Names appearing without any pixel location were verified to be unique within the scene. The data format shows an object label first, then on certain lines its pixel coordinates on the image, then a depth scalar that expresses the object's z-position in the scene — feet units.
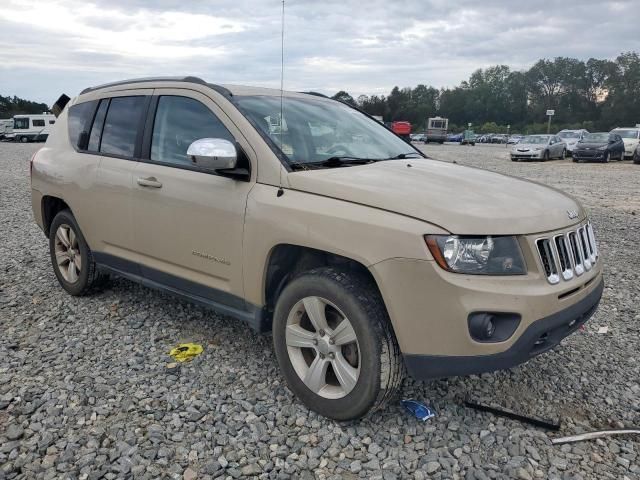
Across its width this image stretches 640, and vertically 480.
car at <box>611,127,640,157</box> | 82.94
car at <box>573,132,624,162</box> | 78.23
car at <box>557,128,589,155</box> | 92.11
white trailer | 134.51
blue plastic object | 9.50
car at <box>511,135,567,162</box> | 83.46
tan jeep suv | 7.93
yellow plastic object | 11.87
